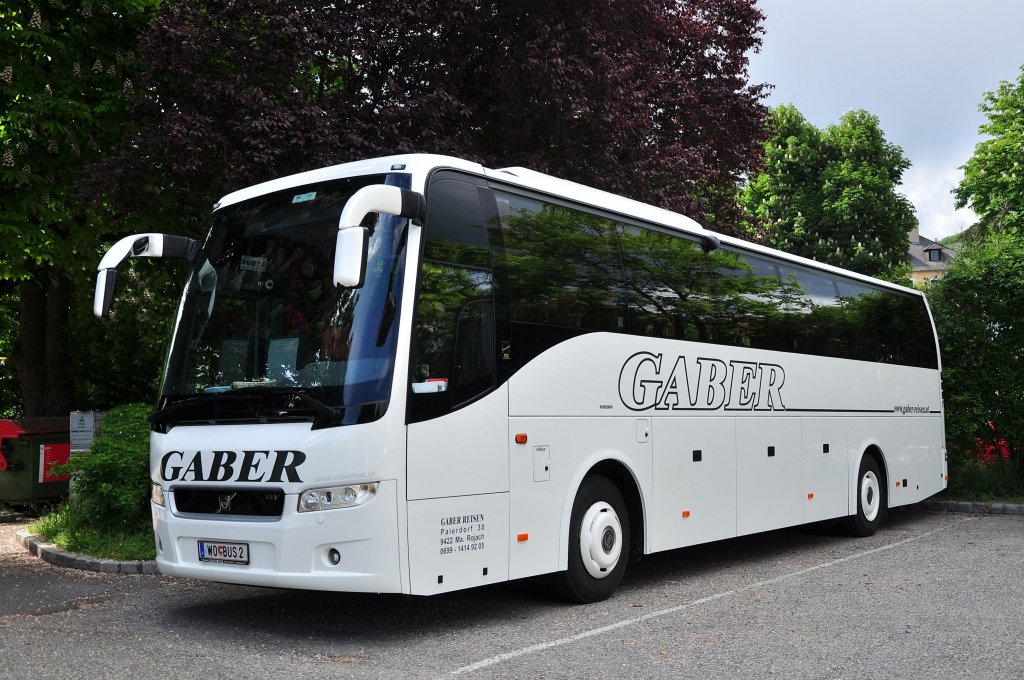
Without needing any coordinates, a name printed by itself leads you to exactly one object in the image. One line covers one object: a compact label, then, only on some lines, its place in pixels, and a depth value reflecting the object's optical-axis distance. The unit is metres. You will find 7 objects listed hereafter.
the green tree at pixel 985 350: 16.95
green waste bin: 16.14
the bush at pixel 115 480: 11.60
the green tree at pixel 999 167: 36.69
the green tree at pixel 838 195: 41.94
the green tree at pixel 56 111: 13.91
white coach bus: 6.90
